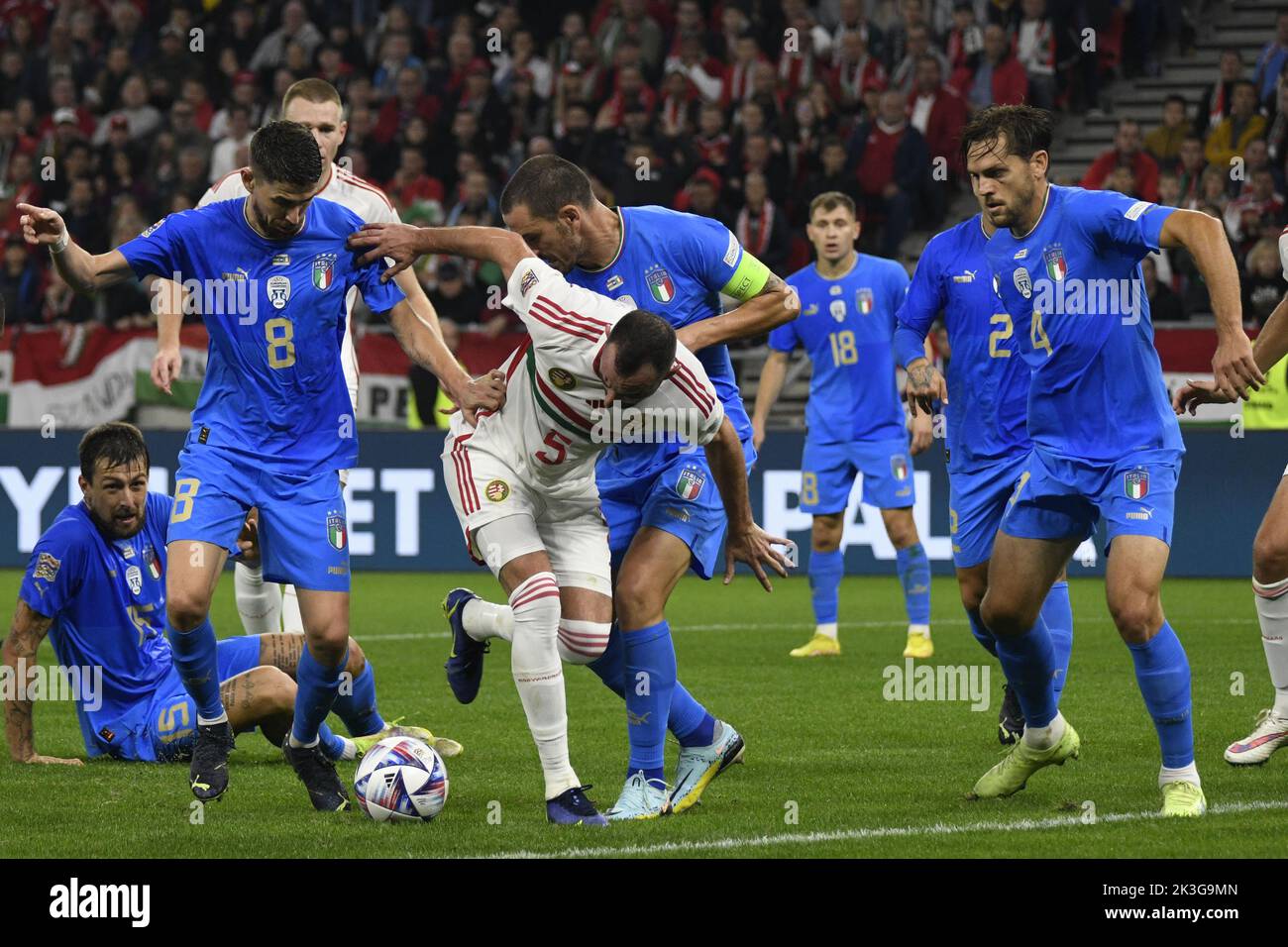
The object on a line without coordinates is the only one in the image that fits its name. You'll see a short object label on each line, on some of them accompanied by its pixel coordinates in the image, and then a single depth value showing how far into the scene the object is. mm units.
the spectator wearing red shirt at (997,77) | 18469
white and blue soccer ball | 6344
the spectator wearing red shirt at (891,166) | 18250
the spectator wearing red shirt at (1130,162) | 17141
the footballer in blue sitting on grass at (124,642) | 7520
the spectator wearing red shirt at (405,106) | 21453
